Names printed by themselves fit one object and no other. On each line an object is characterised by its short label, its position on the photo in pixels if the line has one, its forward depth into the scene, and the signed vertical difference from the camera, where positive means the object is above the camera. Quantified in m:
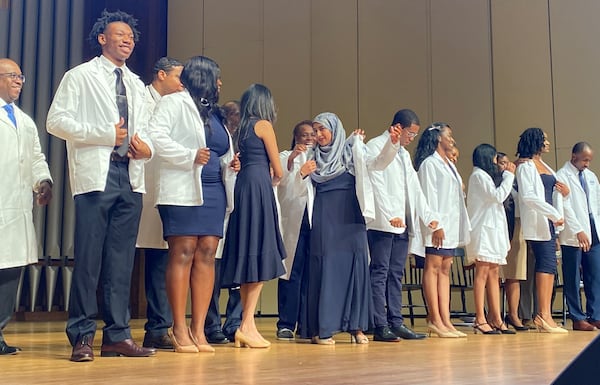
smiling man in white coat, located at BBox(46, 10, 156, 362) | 3.12 +0.35
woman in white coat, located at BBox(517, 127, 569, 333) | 5.48 +0.25
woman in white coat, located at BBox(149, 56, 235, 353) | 3.46 +0.33
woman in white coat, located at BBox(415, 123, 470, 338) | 4.86 +0.24
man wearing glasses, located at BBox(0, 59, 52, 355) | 3.59 +0.35
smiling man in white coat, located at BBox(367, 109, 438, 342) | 4.47 +0.20
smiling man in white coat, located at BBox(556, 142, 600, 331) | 5.77 +0.14
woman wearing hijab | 4.18 +0.12
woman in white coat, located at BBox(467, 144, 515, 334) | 5.29 +0.12
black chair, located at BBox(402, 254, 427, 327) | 6.65 -0.19
